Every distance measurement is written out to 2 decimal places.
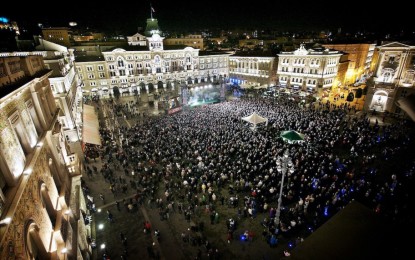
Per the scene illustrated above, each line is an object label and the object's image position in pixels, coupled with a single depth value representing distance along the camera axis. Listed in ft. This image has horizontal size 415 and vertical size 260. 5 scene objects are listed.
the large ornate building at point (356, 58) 164.25
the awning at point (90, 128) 74.18
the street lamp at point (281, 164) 35.84
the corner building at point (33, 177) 19.65
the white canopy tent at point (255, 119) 77.94
